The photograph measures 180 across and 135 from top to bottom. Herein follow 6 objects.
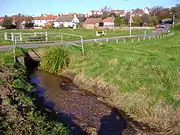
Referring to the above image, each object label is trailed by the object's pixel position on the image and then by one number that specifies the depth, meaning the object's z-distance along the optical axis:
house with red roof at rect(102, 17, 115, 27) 72.84
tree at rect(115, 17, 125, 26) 67.87
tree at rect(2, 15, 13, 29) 61.71
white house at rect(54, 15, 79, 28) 83.48
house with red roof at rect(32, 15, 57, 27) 98.96
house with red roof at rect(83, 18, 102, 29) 74.25
